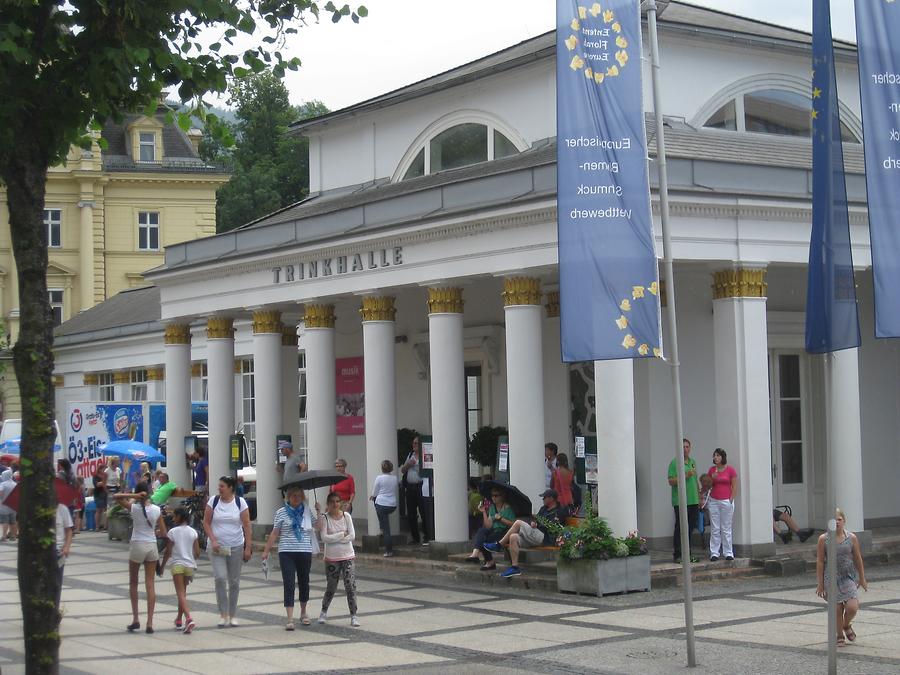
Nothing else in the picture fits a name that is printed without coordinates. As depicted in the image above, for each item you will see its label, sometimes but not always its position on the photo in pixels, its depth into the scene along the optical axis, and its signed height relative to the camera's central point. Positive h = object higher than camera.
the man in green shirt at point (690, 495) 19.94 -0.87
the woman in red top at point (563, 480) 21.06 -0.63
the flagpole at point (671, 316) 12.87 +1.18
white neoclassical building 20.28 +2.62
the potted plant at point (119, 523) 29.91 -1.64
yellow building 61.25 +11.04
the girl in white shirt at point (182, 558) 15.75 -1.29
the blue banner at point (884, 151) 12.63 +2.67
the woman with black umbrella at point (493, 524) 19.89 -1.23
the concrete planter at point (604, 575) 18.03 -1.85
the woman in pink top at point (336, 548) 16.39 -1.26
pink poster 28.47 +1.03
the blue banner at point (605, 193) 13.71 +2.56
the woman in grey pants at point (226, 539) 16.17 -1.11
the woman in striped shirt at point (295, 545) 16.33 -1.21
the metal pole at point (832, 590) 11.43 -1.36
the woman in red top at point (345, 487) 23.01 -0.73
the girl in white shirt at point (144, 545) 15.92 -1.14
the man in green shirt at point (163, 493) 20.22 -0.67
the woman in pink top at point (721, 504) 19.81 -1.00
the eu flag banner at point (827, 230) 11.87 +1.80
